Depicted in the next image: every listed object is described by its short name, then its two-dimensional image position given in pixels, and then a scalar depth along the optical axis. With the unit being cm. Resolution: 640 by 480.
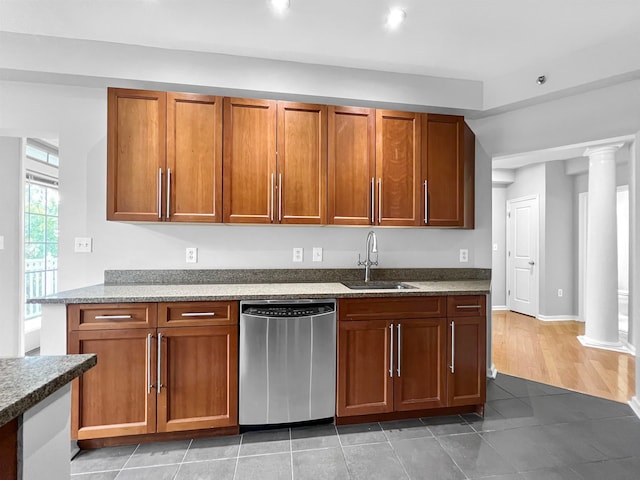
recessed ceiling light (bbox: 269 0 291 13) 198
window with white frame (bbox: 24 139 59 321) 357
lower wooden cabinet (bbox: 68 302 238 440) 202
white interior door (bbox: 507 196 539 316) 548
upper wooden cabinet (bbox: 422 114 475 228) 275
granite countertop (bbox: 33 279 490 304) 203
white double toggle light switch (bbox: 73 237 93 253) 255
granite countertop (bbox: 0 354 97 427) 65
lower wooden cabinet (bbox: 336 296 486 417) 231
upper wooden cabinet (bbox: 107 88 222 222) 232
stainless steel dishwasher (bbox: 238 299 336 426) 217
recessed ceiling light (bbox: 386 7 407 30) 206
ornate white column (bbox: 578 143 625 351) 410
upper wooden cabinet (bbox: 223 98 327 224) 246
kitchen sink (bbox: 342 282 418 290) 268
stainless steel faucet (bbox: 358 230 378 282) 277
